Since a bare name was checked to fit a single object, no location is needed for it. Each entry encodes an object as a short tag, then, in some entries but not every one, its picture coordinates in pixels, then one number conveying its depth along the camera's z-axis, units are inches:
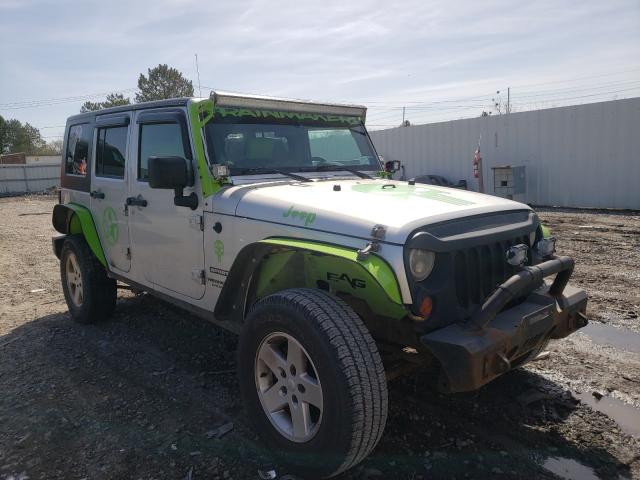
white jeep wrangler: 97.2
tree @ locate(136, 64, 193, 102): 1937.7
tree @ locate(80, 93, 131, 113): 1778.8
